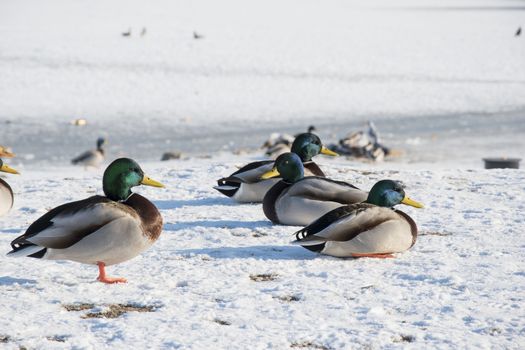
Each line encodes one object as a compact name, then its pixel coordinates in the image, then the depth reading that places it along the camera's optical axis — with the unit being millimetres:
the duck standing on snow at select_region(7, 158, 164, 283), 9320
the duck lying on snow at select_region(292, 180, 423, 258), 10562
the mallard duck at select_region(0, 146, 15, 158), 17703
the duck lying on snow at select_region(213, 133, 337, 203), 14648
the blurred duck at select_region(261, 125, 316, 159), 24969
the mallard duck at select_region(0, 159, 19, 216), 13547
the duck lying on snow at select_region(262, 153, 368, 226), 12500
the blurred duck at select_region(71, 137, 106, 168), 26828
